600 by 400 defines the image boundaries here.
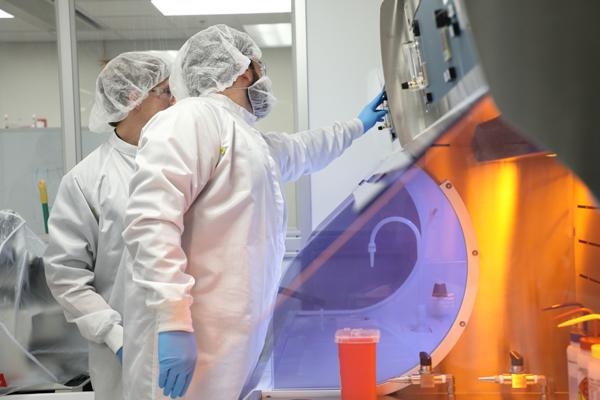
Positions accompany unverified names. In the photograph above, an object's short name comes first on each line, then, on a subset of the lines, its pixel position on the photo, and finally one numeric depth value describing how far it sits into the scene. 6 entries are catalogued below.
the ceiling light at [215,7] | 2.84
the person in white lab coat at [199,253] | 1.25
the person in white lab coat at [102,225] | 1.68
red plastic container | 1.27
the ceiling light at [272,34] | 2.85
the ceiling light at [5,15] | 3.41
